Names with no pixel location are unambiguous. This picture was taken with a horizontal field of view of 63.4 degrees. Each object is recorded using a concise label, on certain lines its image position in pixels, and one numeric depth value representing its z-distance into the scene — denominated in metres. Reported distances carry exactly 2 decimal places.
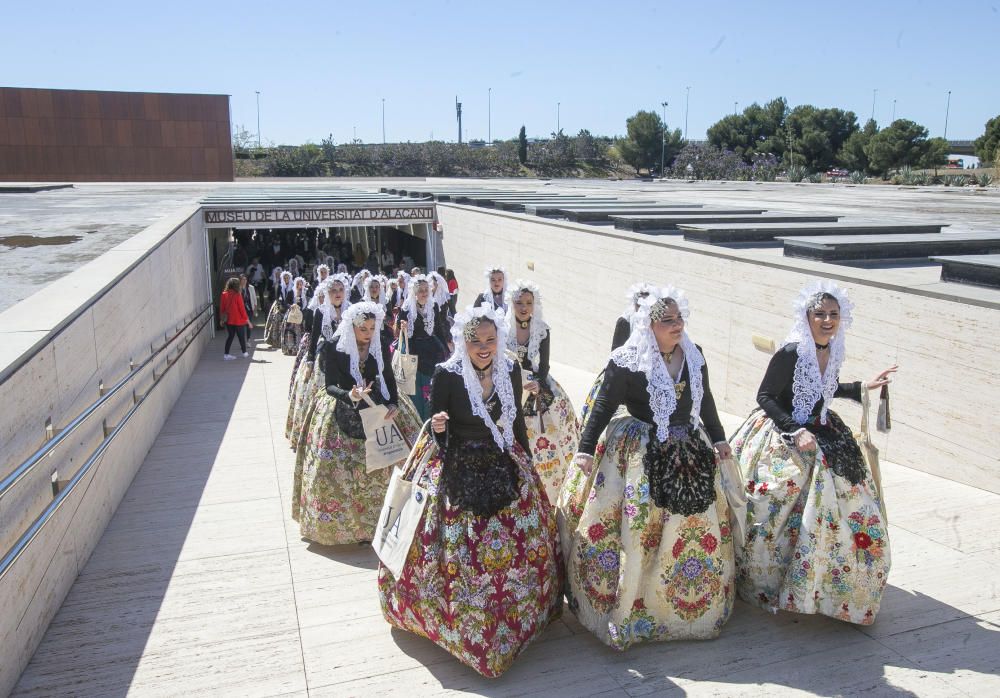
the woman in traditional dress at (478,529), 3.98
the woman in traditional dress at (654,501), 4.12
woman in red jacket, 13.59
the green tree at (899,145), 46.84
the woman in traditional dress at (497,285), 8.14
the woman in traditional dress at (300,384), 7.69
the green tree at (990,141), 42.53
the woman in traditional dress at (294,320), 13.91
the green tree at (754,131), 61.09
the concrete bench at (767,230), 10.84
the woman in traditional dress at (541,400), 6.10
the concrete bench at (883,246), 8.87
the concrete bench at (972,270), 6.97
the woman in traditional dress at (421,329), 8.15
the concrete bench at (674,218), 12.60
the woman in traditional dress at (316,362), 5.92
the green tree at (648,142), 66.00
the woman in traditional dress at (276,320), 15.25
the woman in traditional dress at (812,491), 4.22
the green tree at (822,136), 56.28
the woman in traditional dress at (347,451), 5.59
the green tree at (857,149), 52.00
